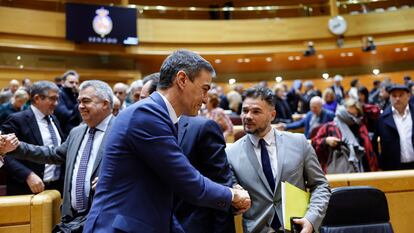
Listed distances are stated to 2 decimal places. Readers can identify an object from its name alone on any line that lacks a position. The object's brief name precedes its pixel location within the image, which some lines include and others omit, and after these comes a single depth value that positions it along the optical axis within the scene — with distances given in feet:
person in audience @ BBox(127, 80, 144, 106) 11.23
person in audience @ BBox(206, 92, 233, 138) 15.07
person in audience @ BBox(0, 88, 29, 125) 15.58
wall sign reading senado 37.22
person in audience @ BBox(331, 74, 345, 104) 31.04
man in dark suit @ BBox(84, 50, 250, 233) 4.52
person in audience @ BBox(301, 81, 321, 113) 27.04
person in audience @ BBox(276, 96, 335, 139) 16.96
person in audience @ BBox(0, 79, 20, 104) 17.75
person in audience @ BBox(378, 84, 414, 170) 13.12
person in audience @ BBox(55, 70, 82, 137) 13.43
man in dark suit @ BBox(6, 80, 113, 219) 7.39
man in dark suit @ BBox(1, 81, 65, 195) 10.00
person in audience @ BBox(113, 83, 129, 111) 16.70
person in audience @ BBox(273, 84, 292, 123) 21.65
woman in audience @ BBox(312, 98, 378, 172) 12.40
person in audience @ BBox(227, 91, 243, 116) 21.57
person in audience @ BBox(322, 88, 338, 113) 20.43
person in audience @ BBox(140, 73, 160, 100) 7.88
